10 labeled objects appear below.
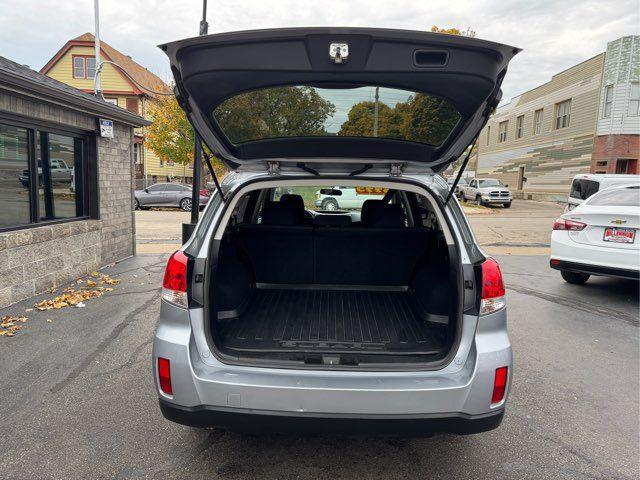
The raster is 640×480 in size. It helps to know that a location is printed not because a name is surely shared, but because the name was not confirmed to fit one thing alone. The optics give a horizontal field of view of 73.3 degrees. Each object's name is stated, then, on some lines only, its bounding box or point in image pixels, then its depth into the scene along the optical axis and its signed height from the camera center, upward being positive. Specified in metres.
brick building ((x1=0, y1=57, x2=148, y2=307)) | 5.21 -0.12
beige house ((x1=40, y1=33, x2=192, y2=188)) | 26.69 +6.19
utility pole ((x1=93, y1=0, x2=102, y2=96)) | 11.48 +4.11
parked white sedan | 5.38 -0.53
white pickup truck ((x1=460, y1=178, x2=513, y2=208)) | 23.58 -0.08
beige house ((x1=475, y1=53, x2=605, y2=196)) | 23.52 +3.97
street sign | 7.02 +0.78
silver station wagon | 1.89 -0.38
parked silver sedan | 19.89 -0.88
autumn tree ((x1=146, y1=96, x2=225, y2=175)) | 25.20 +2.61
